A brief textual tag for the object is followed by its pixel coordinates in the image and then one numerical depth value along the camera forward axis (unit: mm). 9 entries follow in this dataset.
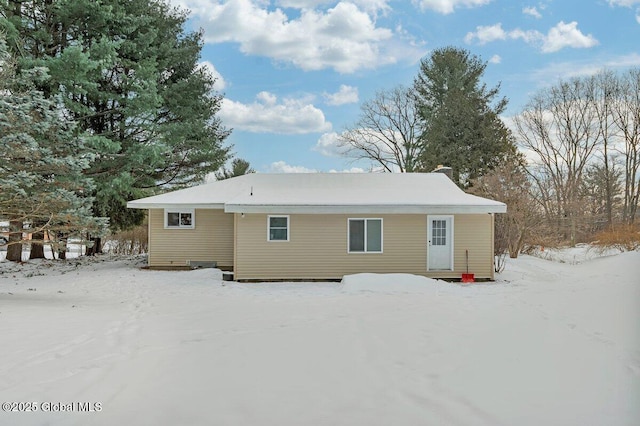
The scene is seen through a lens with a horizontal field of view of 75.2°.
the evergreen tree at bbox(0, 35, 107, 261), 9016
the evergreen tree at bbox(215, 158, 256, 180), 29688
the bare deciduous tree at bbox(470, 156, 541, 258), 16875
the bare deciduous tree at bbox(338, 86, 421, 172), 30547
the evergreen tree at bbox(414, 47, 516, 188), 25406
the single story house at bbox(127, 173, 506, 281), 11539
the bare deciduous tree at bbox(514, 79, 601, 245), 25828
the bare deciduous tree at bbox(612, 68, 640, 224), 19953
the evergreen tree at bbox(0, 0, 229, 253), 14859
